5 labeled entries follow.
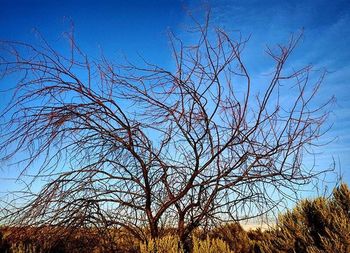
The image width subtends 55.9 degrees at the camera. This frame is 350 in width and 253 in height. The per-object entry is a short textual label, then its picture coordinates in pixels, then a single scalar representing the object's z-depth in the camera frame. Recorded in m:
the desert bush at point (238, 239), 6.71
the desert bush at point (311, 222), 4.72
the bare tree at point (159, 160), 4.31
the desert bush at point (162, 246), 3.65
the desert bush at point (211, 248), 3.70
